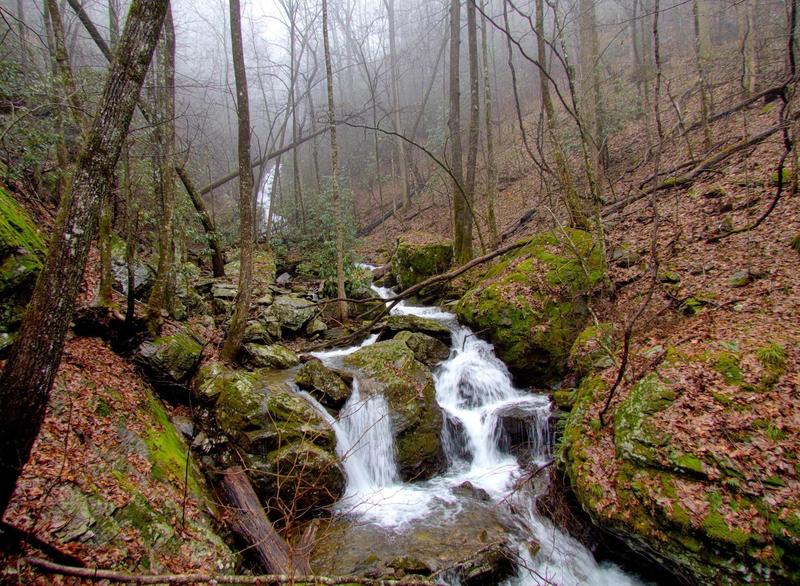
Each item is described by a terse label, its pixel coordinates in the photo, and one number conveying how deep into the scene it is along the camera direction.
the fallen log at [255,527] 4.34
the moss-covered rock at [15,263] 4.78
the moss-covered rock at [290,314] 10.57
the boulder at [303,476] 5.58
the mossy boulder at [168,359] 6.49
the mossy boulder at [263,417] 5.82
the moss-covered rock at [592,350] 6.11
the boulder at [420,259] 12.96
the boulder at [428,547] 4.62
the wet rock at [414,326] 9.49
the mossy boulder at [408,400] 6.73
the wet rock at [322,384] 7.01
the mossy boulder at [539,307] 8.02
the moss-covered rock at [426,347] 8.75
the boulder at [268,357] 8.11
